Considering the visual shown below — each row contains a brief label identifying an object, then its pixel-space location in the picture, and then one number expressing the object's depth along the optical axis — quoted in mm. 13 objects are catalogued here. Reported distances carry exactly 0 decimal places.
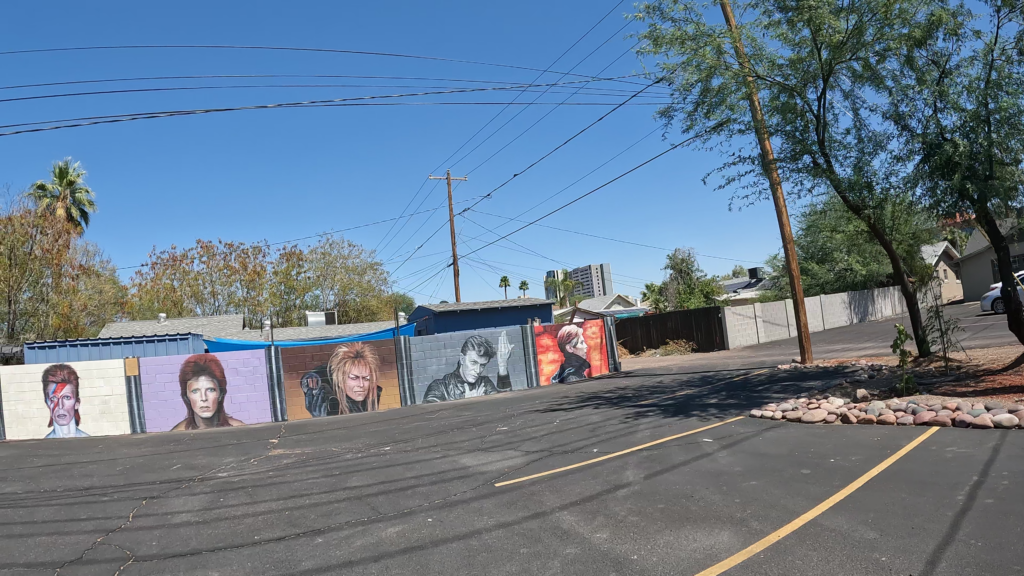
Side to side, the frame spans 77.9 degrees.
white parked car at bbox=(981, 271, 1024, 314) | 25516
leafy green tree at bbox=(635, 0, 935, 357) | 10797
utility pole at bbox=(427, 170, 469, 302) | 28859
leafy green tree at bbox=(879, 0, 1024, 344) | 9688
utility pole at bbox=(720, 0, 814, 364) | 12047
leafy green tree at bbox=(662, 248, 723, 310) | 36750
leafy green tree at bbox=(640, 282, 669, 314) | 42000
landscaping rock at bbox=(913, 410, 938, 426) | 8344
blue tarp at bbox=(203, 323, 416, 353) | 22562
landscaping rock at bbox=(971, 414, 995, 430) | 7723
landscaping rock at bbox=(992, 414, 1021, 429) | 7633
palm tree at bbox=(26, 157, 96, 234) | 28738
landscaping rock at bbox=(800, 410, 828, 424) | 9156
